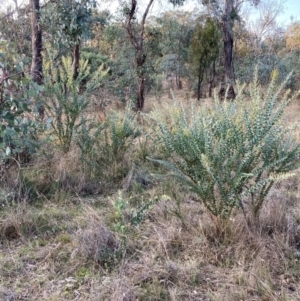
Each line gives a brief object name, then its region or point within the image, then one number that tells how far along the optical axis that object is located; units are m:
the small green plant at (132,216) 2.05
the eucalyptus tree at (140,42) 8.11
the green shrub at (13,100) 1.85
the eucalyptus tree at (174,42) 14.98
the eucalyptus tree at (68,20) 3.95
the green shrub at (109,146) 3.71
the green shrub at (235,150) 2.24
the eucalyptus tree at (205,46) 11.70
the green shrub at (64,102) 3.81
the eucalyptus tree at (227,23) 10.16
